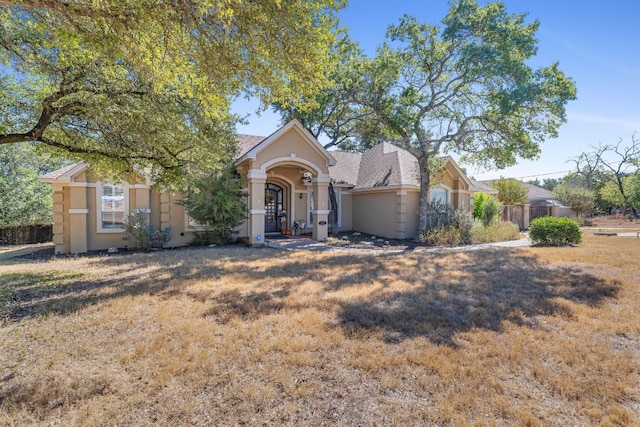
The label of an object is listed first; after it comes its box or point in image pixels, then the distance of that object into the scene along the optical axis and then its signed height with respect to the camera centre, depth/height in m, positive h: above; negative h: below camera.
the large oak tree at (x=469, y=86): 12.45 +5.44
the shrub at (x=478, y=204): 19.98 +0.56
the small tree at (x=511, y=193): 25.78 +1.63
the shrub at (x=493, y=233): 15.32 -1.02
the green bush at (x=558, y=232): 12.73 -0.78
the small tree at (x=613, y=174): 33.03 +4.54
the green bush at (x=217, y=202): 13.07 +0.39
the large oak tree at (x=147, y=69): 4.82 +2.81
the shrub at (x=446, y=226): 14.69 -0.66
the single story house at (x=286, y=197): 12.93 +0.72
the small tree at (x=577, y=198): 30.86 +1.51
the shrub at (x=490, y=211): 19.17 +0.10
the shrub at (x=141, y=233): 12.79 -0.89
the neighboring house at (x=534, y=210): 23.62 +0.27
